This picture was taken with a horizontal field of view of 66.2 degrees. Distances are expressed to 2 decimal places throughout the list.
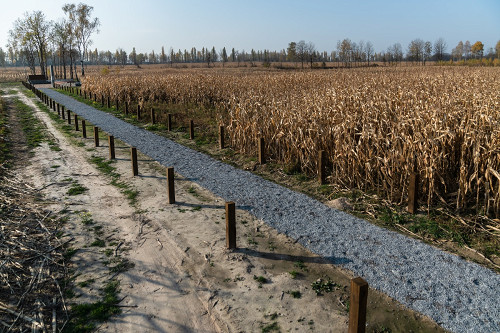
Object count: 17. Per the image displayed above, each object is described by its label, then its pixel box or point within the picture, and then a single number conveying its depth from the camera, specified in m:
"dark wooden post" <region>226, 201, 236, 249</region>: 5.73
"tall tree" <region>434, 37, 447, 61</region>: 105.05
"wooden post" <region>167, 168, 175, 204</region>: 7.74
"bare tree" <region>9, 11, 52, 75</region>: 63.66
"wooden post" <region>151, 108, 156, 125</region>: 18.61
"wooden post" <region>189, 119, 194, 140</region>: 14.92
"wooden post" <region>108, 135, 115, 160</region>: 11.82
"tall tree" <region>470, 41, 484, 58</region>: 109.79
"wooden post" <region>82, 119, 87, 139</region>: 15.66
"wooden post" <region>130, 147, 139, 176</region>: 9.78
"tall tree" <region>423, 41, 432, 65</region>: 100.00
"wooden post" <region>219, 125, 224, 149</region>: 13.06
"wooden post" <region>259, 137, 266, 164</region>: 10.86
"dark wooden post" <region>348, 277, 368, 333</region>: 3.42
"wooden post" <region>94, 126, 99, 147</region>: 13.83
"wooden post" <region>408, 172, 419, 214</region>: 7.00
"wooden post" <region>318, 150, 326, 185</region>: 8.98
